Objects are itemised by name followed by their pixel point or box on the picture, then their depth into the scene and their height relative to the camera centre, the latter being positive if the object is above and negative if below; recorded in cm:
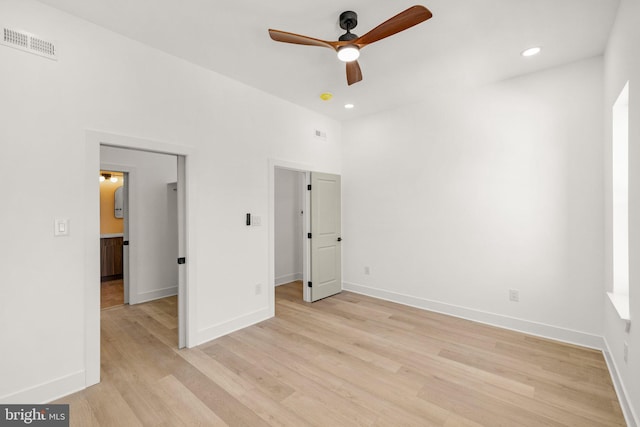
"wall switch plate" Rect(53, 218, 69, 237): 216 -11
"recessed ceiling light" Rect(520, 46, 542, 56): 274 +158
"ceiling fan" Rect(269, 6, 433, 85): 186 +130
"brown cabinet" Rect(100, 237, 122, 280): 559 -92
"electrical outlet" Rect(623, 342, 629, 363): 197 -101
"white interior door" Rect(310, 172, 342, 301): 442 -41
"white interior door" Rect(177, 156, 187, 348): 296 -54
